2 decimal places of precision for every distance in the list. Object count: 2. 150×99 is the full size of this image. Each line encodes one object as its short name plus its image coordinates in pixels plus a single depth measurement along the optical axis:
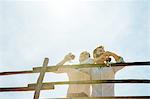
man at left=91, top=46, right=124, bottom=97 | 5.25
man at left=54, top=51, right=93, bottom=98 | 5.33
